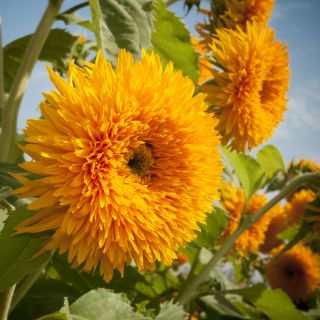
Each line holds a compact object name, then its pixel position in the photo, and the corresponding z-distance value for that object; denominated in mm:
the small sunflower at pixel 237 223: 1780
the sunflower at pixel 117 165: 635
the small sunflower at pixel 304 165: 2080
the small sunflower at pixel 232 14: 1443
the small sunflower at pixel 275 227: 2299
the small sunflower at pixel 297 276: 2291
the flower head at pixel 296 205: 2309
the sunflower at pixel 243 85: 1157
